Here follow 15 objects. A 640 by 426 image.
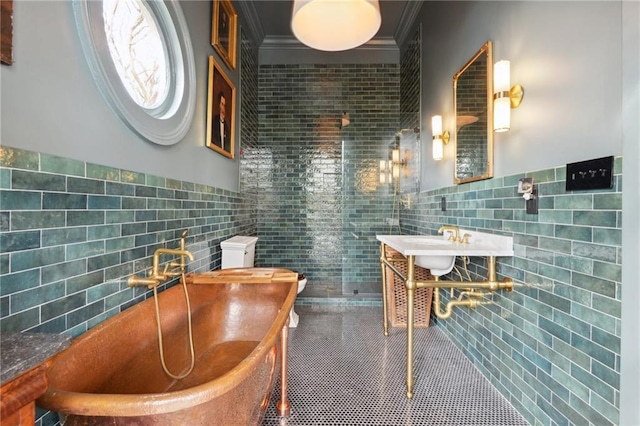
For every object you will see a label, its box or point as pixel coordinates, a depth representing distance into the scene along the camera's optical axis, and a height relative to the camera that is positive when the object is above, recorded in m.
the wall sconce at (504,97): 1.60 +0.66
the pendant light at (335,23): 1.64 +1.11
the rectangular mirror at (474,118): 1.86 +0.68
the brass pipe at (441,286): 1.65 -0.43
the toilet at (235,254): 2.45 -0.36
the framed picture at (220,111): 2.28 +0.88
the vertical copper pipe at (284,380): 1.51 -0.90
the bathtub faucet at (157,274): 1.41 -0.32
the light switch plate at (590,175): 1.06 +0.16
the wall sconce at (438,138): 2.52 +0.67
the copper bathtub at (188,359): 0.75 -0.58
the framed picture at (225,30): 2.34 +1.62
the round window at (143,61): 1.18 +0.80
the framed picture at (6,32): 0.82 +0.53
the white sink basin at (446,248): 1.65 -0.22
